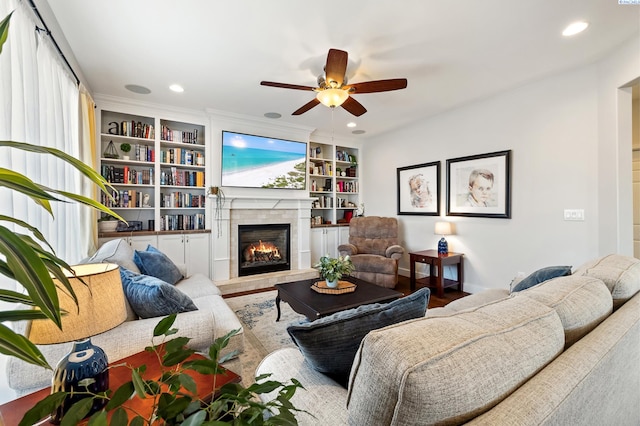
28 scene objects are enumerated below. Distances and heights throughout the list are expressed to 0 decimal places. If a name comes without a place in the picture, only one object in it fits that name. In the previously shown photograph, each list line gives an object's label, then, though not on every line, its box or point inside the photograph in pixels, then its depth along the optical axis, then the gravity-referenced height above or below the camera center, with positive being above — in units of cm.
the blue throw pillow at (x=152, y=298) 152 -46
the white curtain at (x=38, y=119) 143 +62
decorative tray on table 259 -70
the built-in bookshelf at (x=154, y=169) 369 +65
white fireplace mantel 409 -13
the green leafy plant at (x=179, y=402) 44 -33
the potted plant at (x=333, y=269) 263 -52
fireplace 441 -55
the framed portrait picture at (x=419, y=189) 424 +41
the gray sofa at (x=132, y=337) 120 -63
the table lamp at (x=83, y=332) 81 -37
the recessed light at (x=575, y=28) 214 +147
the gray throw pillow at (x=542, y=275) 170 -39
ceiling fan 231 +116
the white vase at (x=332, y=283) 266 -66
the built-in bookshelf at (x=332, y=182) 532 +65
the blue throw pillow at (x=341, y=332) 97 -41
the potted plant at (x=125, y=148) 373 +91
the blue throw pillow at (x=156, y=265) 253 -47
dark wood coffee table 222 -73
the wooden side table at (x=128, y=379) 84 -59
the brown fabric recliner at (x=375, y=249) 404 -55
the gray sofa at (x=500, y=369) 56 -38
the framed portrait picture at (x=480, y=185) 345 +38
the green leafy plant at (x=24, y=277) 40 -9
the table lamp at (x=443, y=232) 388 -25
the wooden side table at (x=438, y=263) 361 -67
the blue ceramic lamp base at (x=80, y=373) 80 -46
